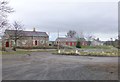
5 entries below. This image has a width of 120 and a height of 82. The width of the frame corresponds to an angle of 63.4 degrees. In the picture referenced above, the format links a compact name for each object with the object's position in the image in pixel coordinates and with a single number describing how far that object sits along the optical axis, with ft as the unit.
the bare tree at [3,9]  47.60
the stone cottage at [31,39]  105.20
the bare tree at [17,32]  96.15
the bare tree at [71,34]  179.33
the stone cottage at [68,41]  155.46
